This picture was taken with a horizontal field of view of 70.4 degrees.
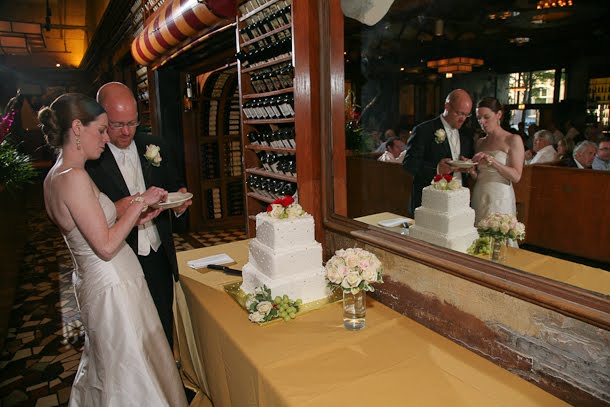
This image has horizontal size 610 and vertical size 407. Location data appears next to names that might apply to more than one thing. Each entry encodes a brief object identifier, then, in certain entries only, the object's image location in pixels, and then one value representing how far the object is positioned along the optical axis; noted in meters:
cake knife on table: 2.56
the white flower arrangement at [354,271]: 1.70
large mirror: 1.30
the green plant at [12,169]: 4.31
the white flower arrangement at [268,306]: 1.88
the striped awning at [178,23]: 3.64
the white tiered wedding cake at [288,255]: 1.99
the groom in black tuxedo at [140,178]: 2.55
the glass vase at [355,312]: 1.83
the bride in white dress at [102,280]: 1.94
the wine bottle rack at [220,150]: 6.84
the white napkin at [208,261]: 2.74
